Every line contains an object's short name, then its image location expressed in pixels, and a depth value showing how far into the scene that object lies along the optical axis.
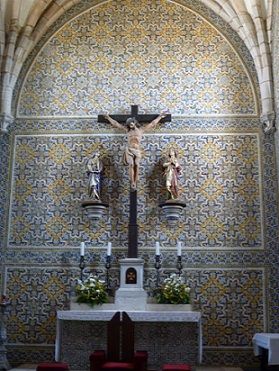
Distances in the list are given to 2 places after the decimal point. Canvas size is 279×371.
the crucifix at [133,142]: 11.84
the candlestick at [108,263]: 11.84
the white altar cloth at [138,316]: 10.71
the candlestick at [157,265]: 11.77
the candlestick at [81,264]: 11.85
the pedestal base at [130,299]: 11.26
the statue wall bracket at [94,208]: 12.02
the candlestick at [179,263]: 11.73
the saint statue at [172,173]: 12.05
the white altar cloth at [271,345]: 9.45
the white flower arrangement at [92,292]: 11.22
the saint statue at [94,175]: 12.21
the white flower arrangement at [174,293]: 11.25
